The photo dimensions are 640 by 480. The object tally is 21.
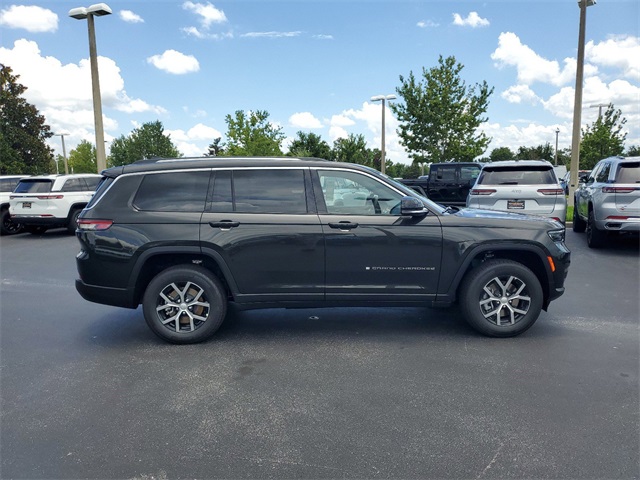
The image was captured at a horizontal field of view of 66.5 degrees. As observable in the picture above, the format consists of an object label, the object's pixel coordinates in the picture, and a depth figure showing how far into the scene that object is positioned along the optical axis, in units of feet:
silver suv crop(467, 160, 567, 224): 30.30
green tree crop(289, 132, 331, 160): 151.02
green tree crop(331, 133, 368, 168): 143.64
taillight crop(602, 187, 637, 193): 28.00
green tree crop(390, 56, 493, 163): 82.94
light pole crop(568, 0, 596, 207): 45.85
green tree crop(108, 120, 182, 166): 237.51
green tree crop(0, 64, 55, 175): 134.62
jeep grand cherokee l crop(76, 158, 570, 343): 15.23
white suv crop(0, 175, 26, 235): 45.21
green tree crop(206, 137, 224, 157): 289.55
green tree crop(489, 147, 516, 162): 282.75
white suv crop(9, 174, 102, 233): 41.19
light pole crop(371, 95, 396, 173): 81.87
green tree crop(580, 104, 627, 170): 107.65
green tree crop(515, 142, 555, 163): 217.68
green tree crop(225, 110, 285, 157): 111.24
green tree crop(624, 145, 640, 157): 152.23
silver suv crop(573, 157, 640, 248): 28.07
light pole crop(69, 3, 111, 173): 45.62
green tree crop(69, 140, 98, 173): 223.10
